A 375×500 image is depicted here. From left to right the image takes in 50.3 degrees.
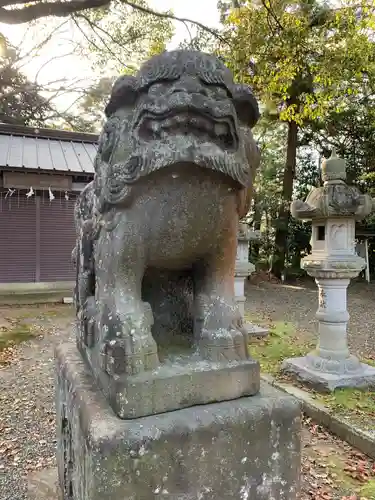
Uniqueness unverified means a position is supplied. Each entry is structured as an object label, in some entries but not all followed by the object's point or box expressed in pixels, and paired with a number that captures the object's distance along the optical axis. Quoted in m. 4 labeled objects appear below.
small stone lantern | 5.66
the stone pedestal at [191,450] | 1.19
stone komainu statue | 1.28
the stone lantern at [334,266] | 3.95
